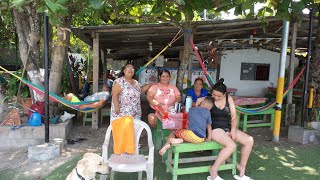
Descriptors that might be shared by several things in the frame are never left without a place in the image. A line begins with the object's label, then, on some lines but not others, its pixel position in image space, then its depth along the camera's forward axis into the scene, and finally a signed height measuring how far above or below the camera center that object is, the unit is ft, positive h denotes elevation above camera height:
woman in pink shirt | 12.17 -1.06
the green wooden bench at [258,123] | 16.31 -3.17
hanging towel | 8.81 -2.21
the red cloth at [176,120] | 10.25 -1.92
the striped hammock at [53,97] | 12.64 -1.45
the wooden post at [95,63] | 16.05 +0.29
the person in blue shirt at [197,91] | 13.56 -1.01
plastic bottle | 11.10 -1.33
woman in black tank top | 9.81 -1.84
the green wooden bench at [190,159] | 9.05 -3.31
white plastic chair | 7.93 -2.85
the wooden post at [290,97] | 17.13 -1.47
